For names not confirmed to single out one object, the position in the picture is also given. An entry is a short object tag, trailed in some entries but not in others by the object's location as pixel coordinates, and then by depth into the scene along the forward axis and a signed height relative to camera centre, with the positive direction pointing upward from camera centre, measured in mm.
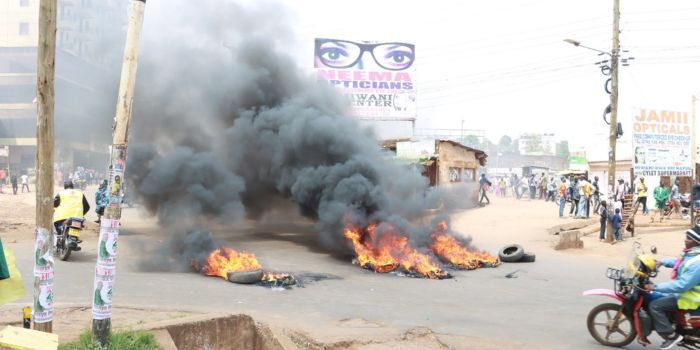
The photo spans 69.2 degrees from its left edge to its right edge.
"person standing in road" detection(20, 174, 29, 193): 30053 -651
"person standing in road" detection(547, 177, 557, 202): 30125 -489
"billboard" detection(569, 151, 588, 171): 39750 +1450
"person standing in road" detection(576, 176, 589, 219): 19777 -699
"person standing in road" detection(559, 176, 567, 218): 21078 -790
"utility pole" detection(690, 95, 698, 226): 17781 +1284
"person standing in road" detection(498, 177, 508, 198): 36738 -447
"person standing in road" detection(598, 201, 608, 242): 15174 -1148
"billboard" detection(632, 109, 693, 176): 16828 +1352
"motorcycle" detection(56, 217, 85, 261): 9841 -1293
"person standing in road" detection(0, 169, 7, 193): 32412 -300
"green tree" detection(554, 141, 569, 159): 88381 +5792
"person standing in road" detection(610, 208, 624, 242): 15205 -1264
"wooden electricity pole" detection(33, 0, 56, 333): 3689 +146
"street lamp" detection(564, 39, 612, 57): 14984 +4135
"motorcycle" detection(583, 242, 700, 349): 5258 -1464
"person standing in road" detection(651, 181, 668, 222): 19141 -569
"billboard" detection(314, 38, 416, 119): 25188 +5240
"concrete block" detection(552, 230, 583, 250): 14562 -1742
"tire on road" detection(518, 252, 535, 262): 12133 -1857
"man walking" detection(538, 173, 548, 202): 32781 -412
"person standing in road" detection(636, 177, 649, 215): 19219 -323
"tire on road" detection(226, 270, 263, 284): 8656 -1742
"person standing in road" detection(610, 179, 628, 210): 16656 -308
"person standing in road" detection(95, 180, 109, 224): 13102 -691
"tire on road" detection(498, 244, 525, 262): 11977 -1758
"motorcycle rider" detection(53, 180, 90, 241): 10000 -684
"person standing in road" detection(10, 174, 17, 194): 27938 -631
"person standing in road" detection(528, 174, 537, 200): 32800 -360
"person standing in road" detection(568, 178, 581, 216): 21234 -654
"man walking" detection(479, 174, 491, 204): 26438 -237
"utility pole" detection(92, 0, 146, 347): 3992 -115
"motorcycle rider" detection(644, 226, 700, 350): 5082 -1107
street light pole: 16094 +3130
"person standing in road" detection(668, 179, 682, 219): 20739 -689
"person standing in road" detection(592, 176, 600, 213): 20488 -667
